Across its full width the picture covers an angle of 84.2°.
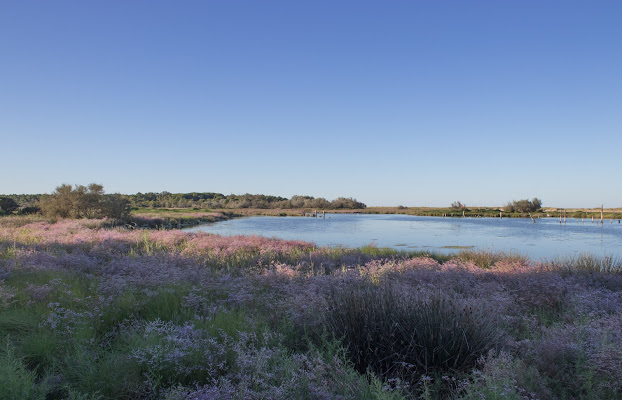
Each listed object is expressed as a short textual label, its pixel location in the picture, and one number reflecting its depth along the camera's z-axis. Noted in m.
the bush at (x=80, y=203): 26.89
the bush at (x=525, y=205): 81.00
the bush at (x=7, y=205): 35.47
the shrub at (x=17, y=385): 2.56
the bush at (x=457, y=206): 94.91
